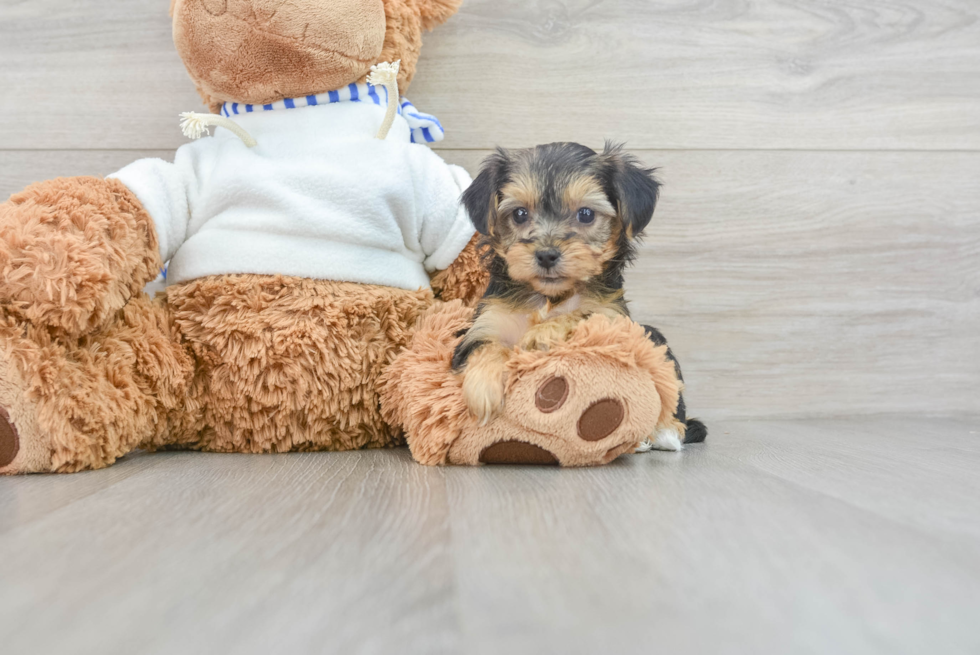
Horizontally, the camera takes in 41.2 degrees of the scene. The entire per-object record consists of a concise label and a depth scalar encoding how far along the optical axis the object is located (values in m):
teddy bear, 0.69
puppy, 0.67
